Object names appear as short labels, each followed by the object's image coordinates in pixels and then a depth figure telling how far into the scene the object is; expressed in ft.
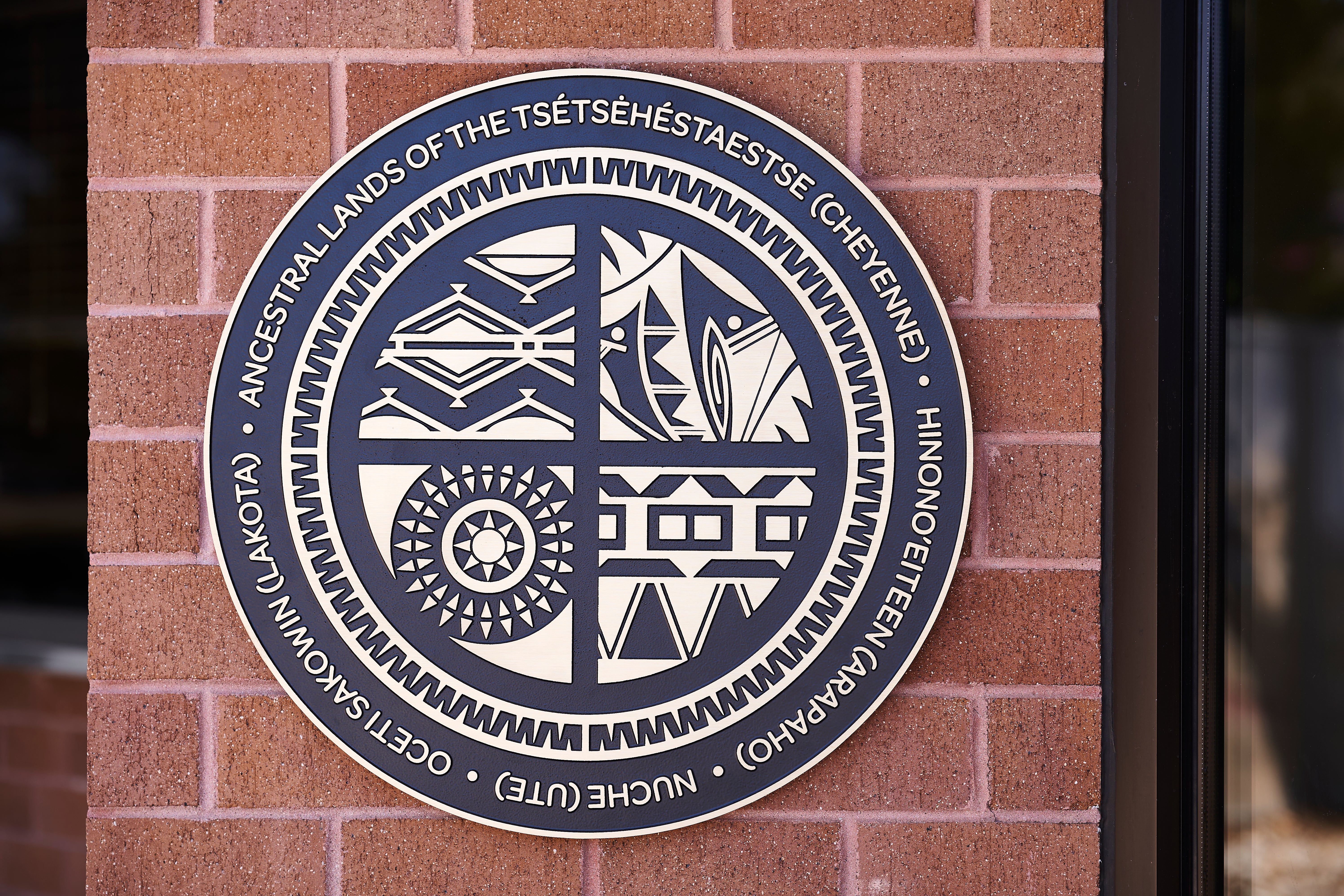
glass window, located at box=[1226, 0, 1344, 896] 10.95
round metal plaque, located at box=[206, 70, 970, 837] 11.07
